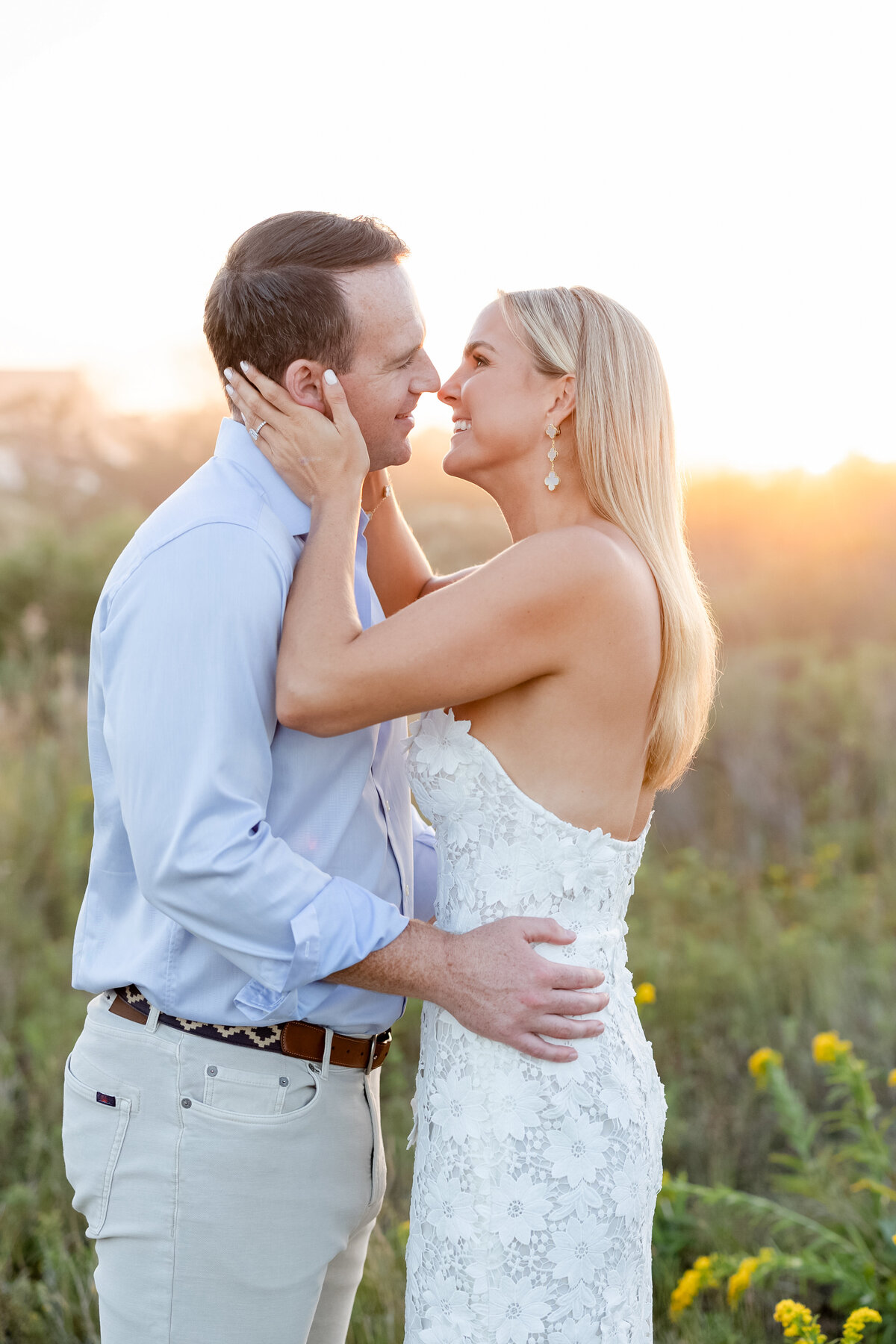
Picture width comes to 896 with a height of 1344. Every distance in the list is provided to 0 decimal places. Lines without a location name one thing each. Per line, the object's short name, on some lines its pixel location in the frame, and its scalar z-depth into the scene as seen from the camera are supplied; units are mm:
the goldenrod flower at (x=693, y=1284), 2760
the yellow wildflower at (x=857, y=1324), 2150
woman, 1920
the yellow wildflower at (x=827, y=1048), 2996
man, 1756
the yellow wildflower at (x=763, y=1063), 3246
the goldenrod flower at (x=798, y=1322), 2102
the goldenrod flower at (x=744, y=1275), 2639
